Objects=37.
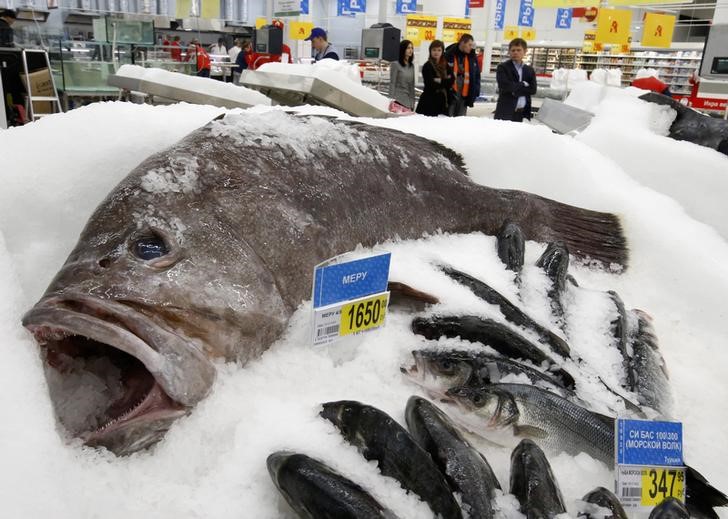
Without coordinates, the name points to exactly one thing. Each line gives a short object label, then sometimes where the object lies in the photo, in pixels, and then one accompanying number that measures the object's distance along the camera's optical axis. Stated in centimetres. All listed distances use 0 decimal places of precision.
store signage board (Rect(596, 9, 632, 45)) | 1105
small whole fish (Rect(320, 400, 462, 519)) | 103
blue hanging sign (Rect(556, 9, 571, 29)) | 1694
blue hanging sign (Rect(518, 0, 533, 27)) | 1655
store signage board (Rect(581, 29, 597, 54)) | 1356
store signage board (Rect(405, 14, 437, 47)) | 1334
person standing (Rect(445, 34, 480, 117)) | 770
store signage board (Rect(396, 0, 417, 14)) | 1535
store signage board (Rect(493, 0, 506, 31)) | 1680
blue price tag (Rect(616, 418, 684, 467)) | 119
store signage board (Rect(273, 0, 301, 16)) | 1495
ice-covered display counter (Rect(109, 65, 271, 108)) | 294
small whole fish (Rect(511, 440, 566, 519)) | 104
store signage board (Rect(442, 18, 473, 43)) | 1347
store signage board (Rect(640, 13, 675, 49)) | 1151
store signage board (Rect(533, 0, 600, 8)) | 1077
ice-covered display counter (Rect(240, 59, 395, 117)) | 316
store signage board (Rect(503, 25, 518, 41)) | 1572
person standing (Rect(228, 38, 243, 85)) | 1173
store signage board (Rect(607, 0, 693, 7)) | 958
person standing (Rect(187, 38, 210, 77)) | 972
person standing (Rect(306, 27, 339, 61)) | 894
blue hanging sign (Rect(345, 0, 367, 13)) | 1591
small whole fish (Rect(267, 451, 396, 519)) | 94
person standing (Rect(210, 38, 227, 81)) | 1105
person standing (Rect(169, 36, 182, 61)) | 1001
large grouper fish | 112
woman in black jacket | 743
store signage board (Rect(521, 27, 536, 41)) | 1609
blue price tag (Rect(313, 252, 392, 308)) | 137
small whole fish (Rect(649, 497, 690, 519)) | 107
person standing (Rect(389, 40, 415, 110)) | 803
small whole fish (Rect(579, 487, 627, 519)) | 107
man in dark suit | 731
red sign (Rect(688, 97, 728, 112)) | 568
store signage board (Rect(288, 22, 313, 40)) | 1513
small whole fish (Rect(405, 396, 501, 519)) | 104
